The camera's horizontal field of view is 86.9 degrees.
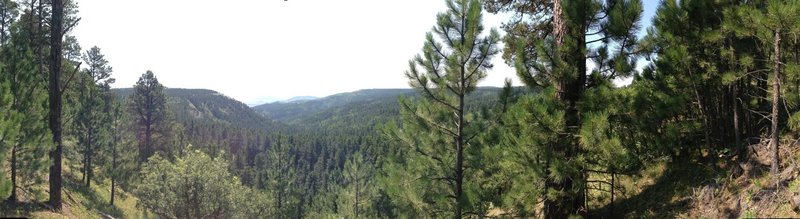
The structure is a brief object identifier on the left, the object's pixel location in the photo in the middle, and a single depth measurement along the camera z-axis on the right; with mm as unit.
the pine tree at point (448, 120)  8227
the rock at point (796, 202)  4900
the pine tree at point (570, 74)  6727
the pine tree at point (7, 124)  9329
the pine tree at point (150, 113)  47625
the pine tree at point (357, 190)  33875
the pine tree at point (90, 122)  33125
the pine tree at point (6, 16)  24384
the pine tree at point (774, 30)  5156
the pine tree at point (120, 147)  36862
